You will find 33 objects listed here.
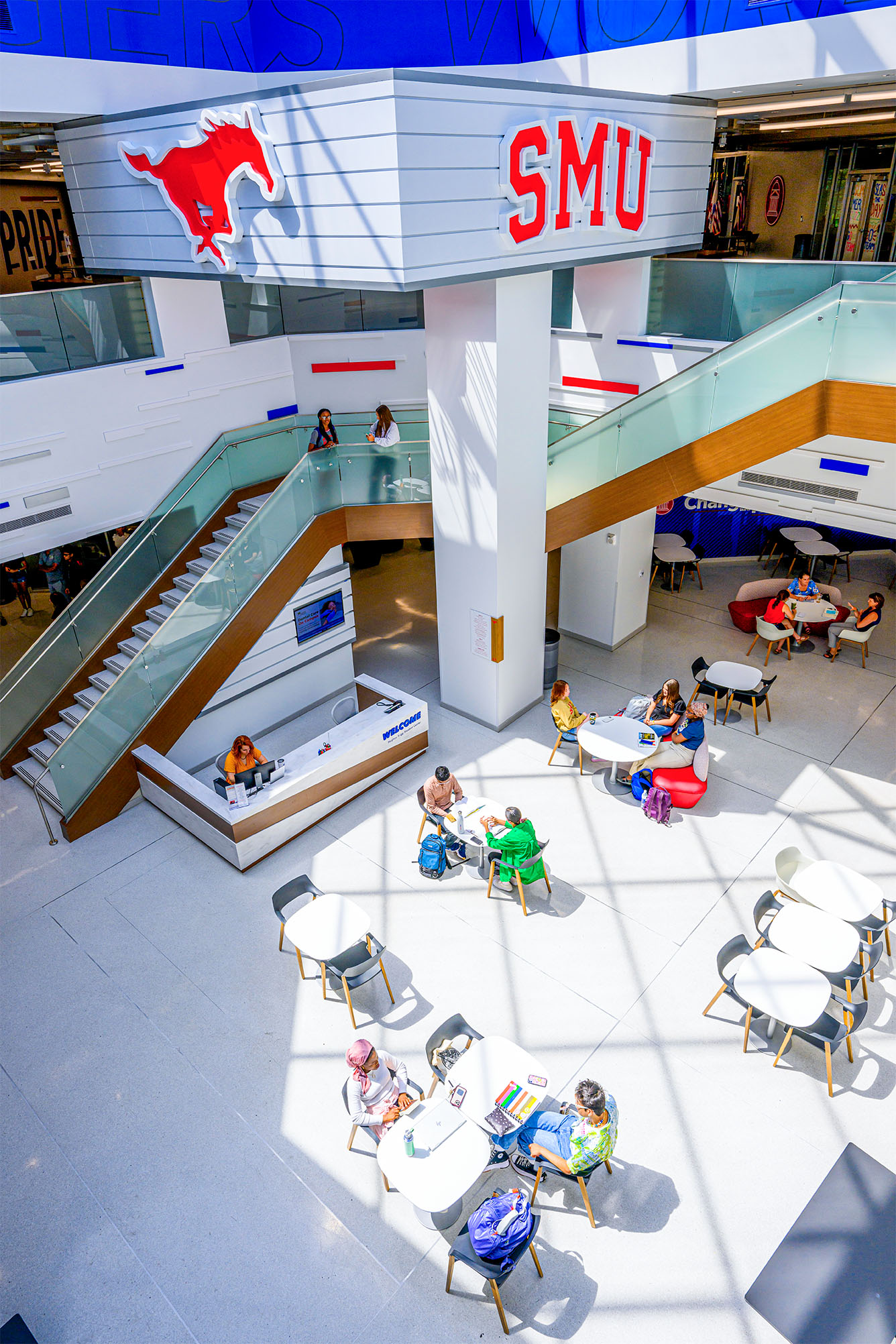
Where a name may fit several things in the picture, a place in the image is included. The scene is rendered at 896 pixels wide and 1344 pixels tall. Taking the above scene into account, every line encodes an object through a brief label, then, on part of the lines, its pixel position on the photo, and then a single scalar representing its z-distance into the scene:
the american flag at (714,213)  13.61
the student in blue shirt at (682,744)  8.74
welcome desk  8.04
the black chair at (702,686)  10.11
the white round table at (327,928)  6.45
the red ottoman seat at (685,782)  8.62
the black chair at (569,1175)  5.04
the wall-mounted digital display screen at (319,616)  10.61
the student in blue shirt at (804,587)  11.58
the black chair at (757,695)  9.84
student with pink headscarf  5.32
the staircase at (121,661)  9.41
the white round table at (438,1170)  4.80
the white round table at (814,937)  6.20
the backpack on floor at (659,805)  8.43
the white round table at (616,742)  8.60
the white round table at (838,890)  6.59
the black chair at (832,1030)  5.82
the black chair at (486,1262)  4.54
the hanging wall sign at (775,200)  13.34
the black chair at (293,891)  7.07
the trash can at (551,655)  10.87
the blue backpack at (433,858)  7.88
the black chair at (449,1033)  5.76
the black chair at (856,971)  6.25
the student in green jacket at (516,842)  7.34
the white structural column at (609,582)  11.27
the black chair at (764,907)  6.73
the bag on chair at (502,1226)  4.55
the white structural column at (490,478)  8.19
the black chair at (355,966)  6.44
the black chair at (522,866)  7.40
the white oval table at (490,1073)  5.31
